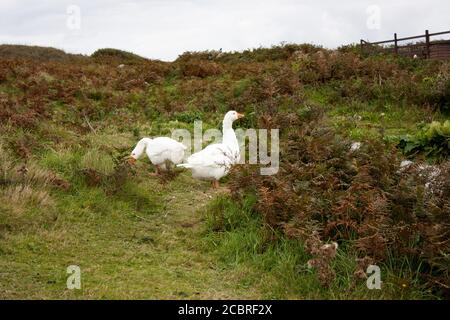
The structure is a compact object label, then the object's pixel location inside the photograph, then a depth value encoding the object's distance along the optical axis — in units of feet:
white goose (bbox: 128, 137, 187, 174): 30.45
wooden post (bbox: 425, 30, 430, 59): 83.25
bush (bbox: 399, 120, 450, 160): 30.01
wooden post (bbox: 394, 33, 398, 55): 90.31
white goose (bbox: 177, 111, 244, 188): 27.94
